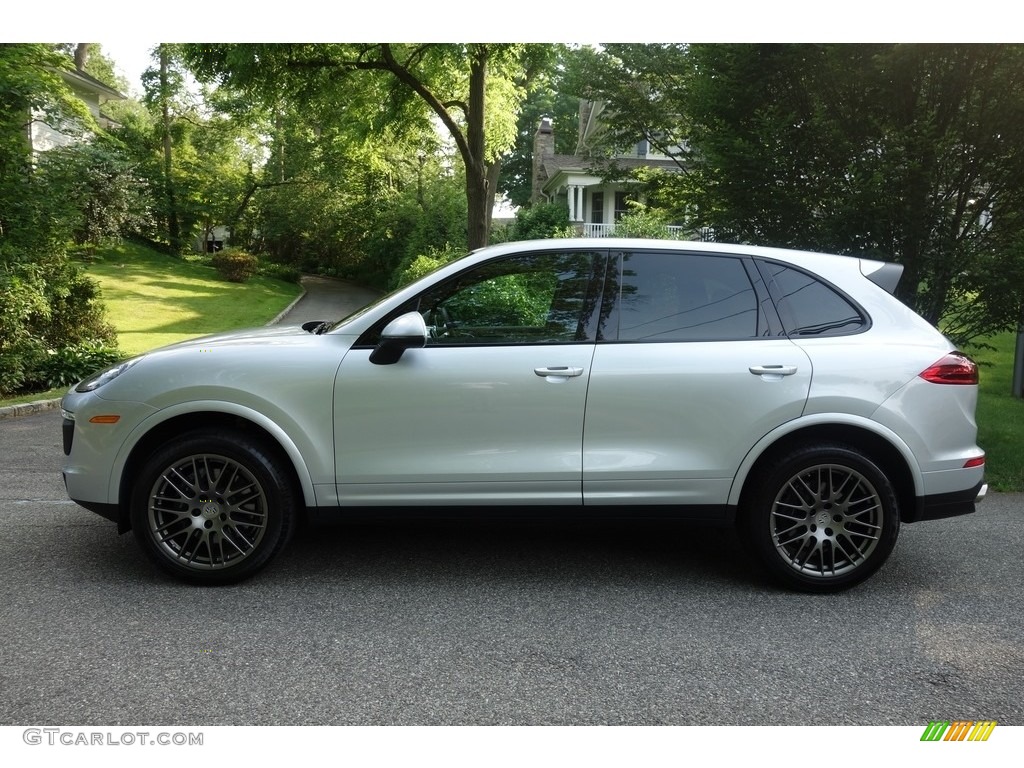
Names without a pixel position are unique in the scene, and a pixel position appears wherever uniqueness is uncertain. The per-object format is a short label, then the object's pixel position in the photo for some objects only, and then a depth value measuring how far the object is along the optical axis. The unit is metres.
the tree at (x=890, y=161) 7.41
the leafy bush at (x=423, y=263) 23.09
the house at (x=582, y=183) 35.03
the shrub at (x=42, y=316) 11.30
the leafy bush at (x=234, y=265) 32.81
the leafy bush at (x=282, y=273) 35.94
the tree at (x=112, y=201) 28.35
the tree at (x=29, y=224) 10.36
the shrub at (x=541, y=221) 27.53
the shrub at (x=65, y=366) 12.13
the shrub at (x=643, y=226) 23.20
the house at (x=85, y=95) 26.95
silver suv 4.25
